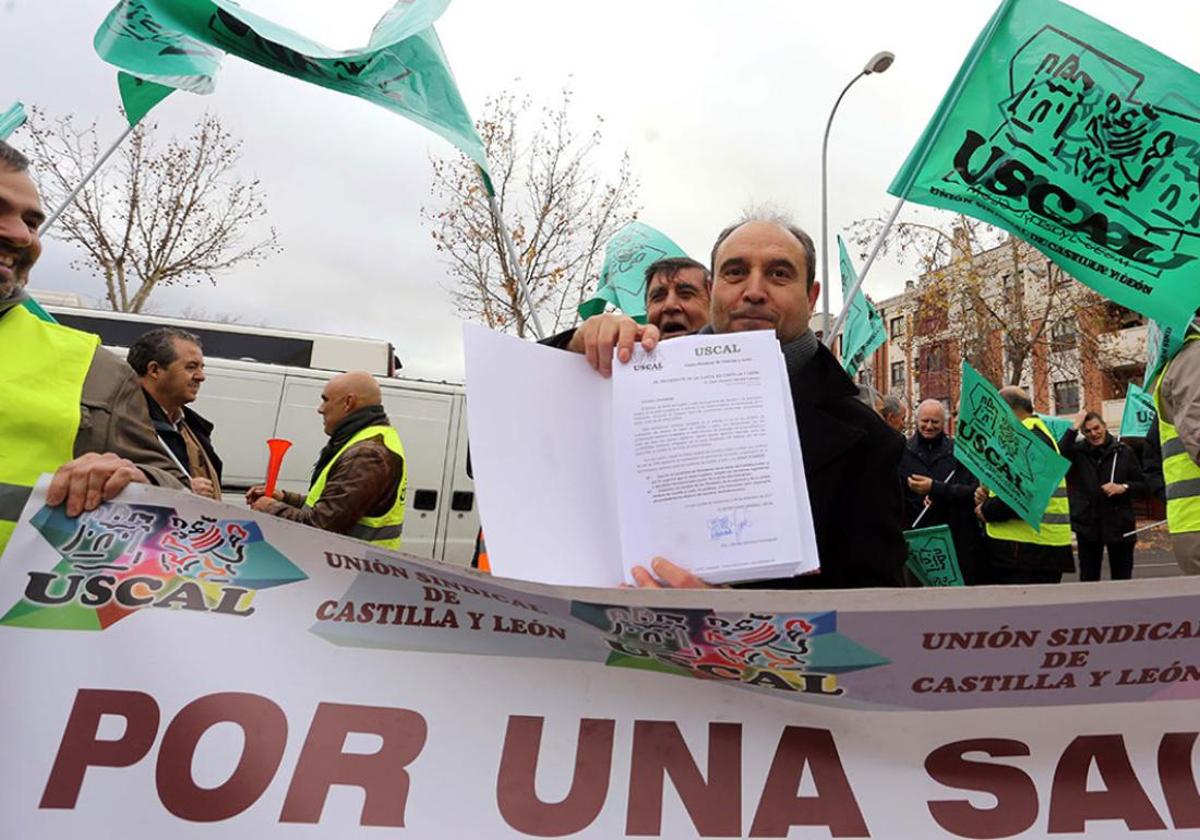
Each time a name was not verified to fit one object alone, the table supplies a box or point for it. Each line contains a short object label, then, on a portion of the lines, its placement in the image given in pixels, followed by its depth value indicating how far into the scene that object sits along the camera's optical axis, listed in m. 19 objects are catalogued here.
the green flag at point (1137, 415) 7.06
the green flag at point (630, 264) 5.51
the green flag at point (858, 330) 7.40
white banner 1.25
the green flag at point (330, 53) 3.26
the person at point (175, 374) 3.93
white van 7.67
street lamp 14.48
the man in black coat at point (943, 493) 5.69
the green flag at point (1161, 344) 2.66
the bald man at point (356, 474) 4.36
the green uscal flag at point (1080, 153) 2.65
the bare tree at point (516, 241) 18.44
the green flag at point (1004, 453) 4.72
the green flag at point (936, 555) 4.26
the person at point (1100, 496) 7.12
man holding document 1.75
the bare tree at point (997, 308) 21.17
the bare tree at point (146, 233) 18.14
